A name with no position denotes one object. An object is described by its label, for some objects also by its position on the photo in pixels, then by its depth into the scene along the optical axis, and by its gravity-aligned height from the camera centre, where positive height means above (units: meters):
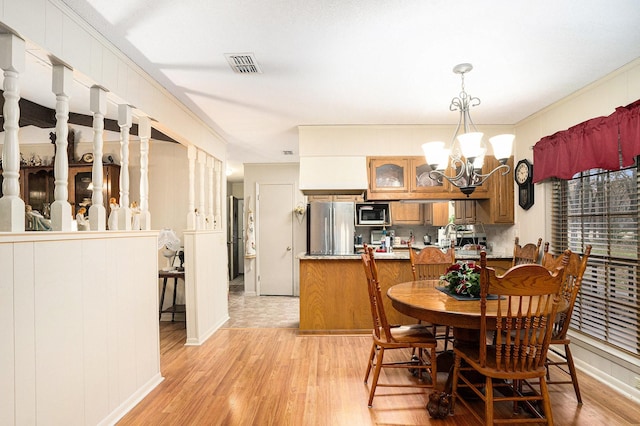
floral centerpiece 2.61 -0.49
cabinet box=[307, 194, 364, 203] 6.48 +0.31
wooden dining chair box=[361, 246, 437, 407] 2.57 -0.89
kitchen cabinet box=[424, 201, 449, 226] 5.76 +0.01
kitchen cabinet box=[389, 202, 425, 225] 6.27 +0.01
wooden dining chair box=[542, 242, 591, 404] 2.48 -0.62
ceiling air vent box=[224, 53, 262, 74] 2.68 +1.16
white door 6.86 -0.50
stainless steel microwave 6.37 +0.02
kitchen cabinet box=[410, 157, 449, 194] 4.61 +0.42
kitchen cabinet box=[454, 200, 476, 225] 5.05 +0.03
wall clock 4.16 +0.36
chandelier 2.61 +0.46
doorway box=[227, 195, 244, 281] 8.45 -0.47
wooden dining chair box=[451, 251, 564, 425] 1.92 -0.64
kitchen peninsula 4.28 -0.88
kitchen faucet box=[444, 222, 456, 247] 5.75 -0.26
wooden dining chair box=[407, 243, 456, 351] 3.66 -0.45
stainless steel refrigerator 6.18 -0.20
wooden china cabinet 4.72 +0.45
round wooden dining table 2.16 -0.60
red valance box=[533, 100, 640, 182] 2.72 +0.57
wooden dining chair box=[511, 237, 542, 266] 3.65 -0.42
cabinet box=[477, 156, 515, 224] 4.53 +0.20
